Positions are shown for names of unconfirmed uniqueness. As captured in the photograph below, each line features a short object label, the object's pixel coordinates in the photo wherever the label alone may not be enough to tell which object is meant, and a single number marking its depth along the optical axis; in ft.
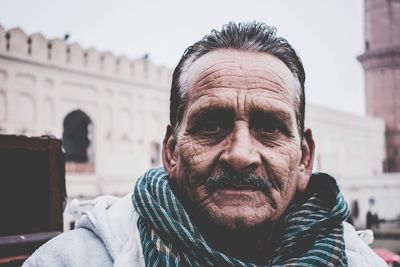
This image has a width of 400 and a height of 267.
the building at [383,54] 76.28
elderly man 3.26
